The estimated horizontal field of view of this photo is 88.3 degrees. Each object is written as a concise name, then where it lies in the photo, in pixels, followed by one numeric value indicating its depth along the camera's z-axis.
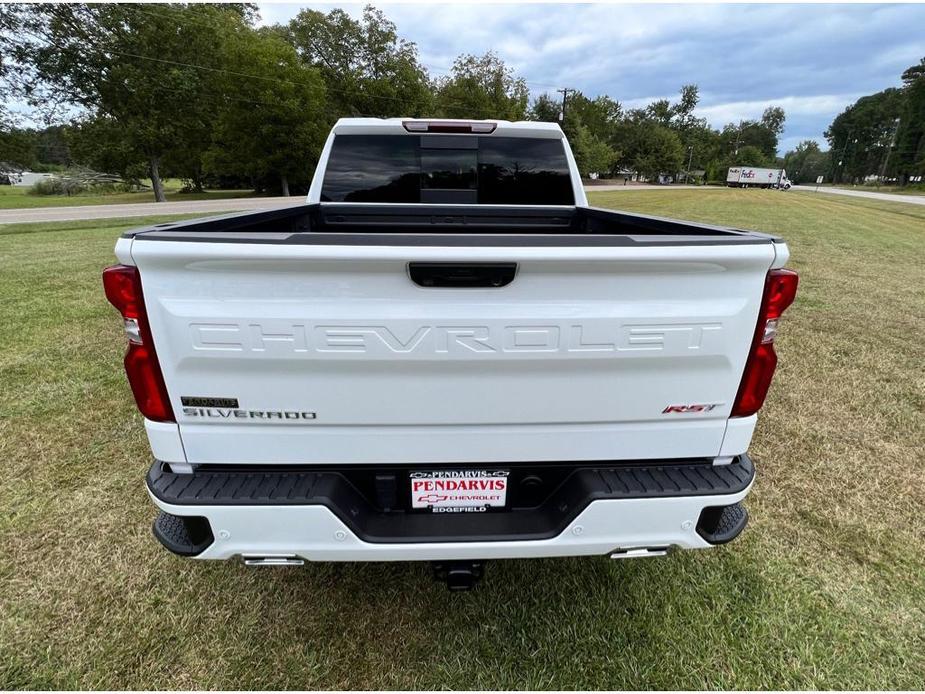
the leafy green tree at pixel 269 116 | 33.81
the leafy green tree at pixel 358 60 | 43.28
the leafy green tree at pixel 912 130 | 69.94
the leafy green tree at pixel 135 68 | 25.22
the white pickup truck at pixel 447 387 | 1.49
